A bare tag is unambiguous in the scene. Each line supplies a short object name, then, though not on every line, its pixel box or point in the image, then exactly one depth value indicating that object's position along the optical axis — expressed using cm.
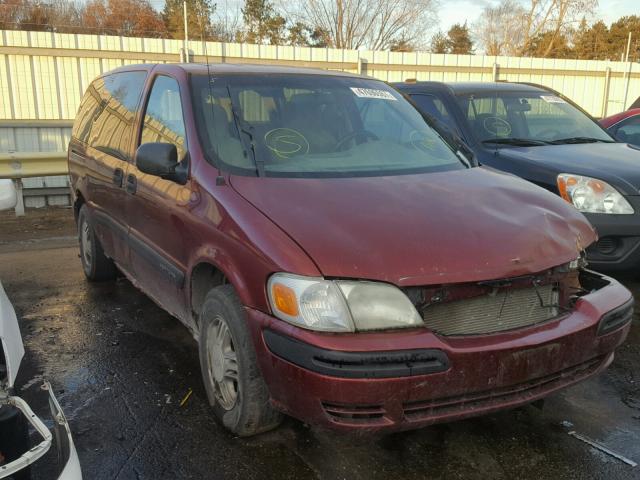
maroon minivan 221
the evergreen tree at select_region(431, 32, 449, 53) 5039
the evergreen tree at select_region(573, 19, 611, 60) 4069
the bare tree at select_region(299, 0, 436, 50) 3055
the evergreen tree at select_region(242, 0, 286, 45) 3009
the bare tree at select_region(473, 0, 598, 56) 3659
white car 164
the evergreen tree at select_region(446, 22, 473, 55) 5456
